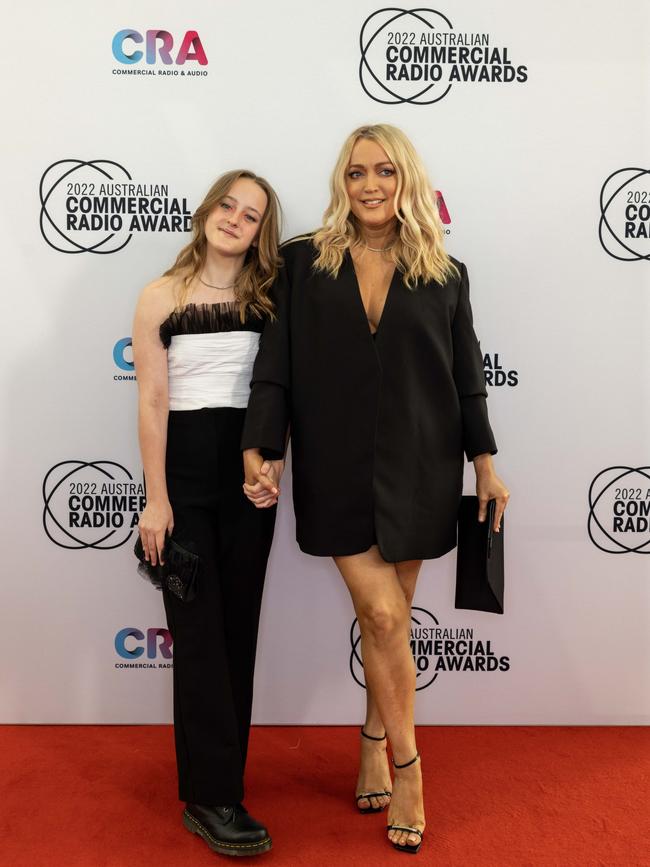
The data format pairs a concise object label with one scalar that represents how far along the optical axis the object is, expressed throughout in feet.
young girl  7.96
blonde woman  7.96
